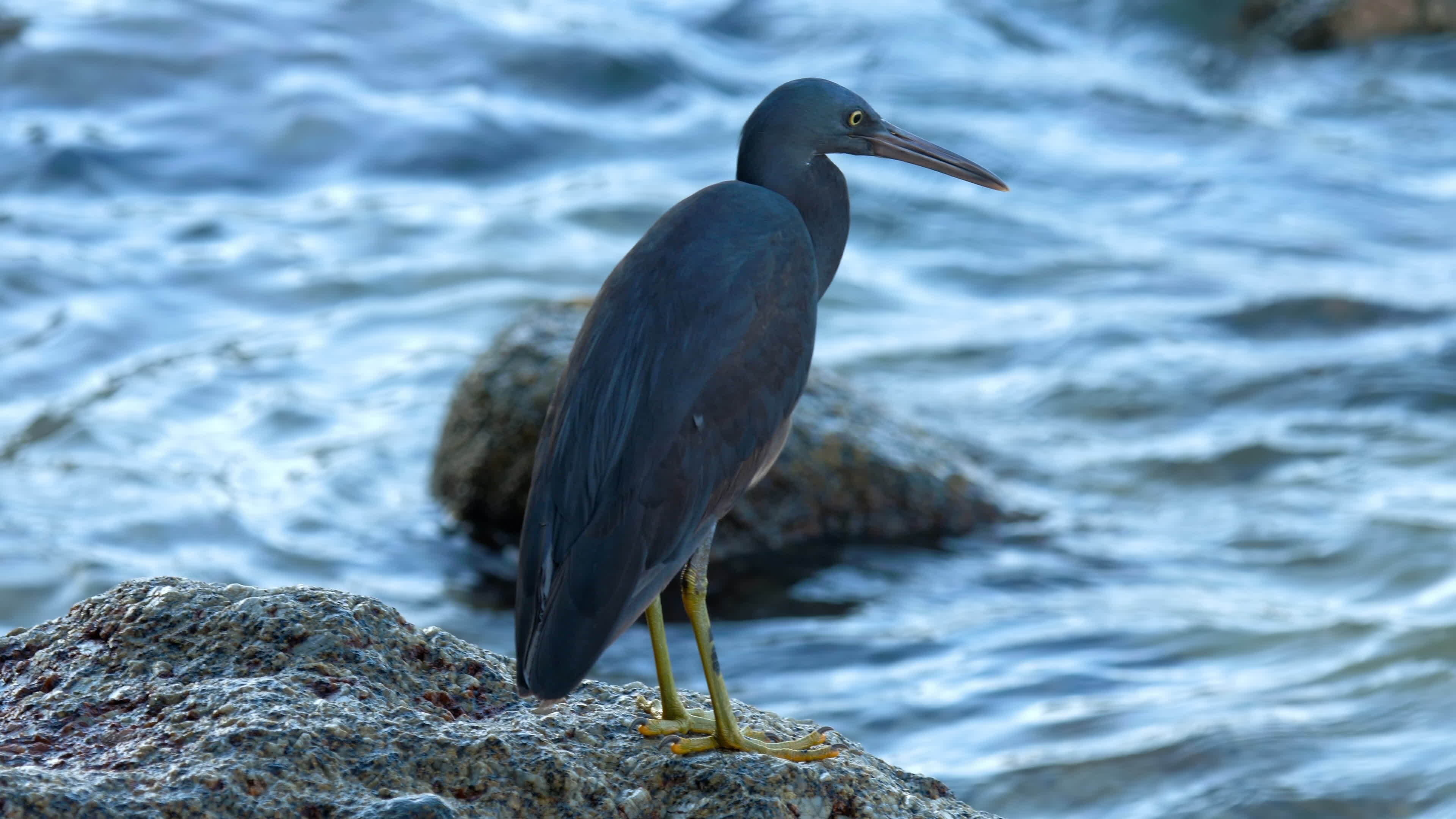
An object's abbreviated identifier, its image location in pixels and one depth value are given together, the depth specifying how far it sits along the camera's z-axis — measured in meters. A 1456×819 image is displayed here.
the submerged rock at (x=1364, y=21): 28.66
